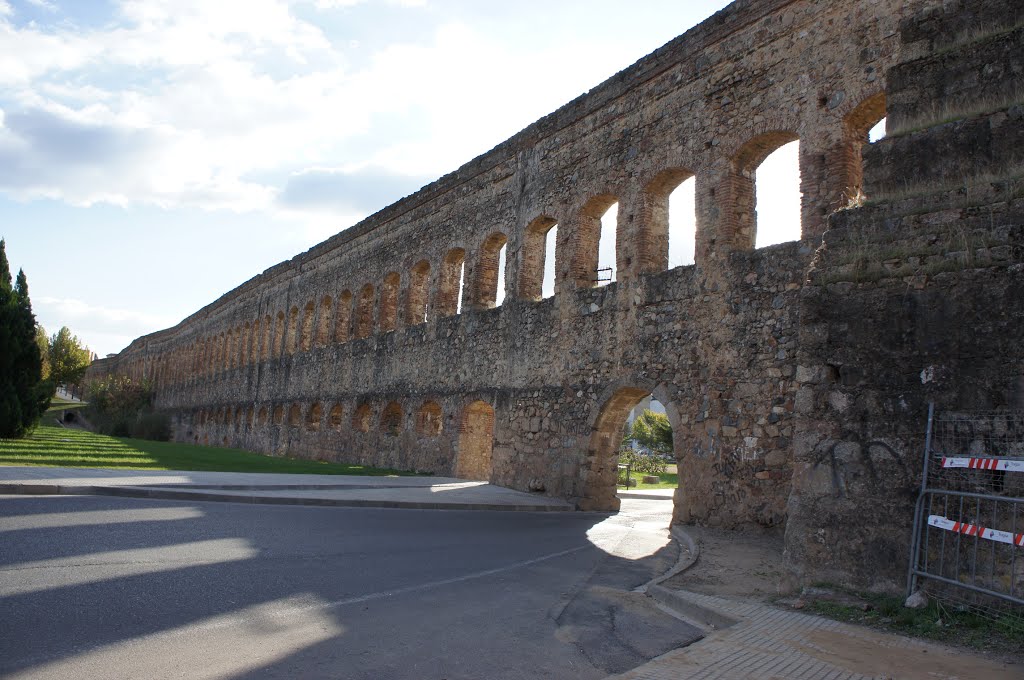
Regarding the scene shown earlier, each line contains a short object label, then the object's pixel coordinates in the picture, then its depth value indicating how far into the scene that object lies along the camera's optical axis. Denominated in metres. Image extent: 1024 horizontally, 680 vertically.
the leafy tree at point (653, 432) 29.95
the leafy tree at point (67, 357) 65.75
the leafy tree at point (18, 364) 17.45
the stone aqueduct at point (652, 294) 10.45
